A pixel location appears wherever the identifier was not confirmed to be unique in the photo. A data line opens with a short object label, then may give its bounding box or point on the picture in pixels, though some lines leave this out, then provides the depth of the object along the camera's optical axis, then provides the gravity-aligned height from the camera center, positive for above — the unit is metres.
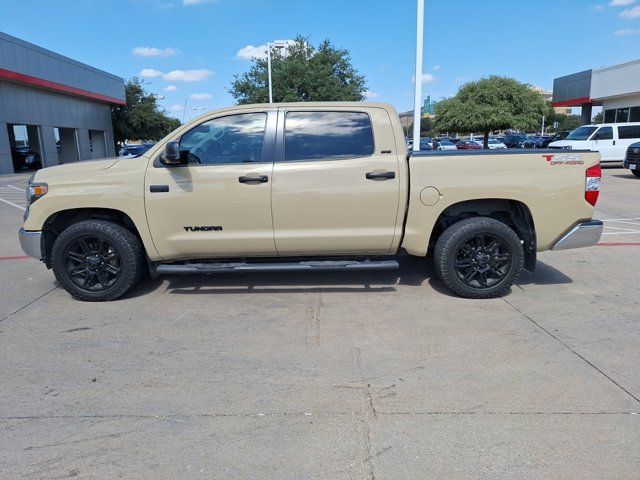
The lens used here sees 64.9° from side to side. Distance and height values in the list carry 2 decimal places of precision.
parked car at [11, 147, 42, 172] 30.69 -0.53
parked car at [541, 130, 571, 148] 29.72 +0.20
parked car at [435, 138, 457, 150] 38.72 -0.25
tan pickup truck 5.15 -0.58
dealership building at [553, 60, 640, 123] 32.56 +3.30
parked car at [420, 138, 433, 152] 30.61 -0.18
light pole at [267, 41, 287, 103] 31.46 +7.05
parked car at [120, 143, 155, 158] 24.48 -0.11
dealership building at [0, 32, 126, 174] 27.30 +2.89
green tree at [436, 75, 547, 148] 35.53 +2.42
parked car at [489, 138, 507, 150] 45.47 -0.23
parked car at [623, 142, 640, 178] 17.39 -0.69
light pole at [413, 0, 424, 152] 13.17 +2.01
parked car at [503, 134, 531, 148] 45.57 -0.07
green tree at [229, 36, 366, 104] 34.19 +4.62
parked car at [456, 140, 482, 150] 40.59 -0.30
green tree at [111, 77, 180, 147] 45.03 +2.71
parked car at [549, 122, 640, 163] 22.23 -0.01
